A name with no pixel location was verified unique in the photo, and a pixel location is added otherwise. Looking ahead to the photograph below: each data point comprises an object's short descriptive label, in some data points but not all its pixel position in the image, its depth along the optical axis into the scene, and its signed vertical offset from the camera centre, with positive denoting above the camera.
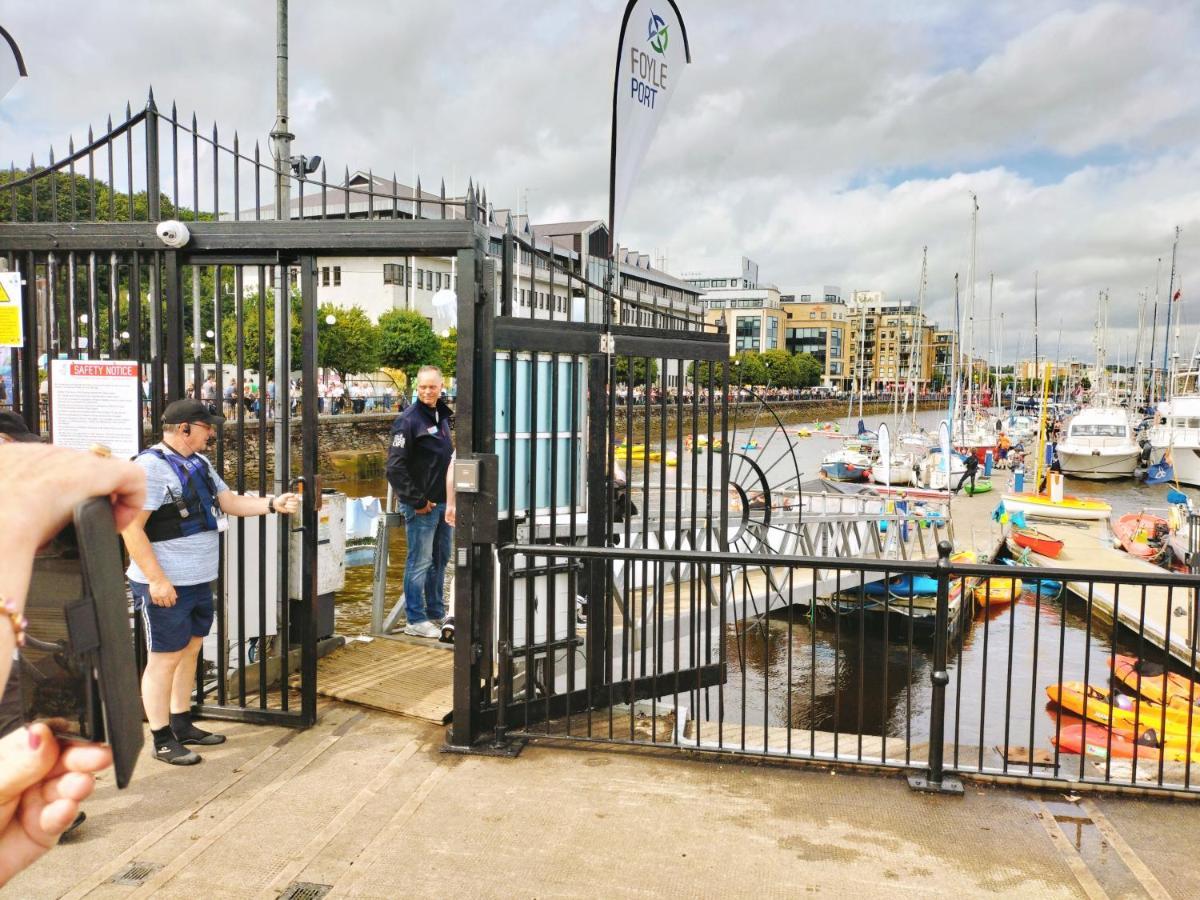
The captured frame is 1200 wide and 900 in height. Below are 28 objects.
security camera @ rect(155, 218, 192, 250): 4.84 +0.93
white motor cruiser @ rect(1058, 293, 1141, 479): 40.69 -1.65
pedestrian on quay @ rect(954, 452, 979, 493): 32.59 -2.25
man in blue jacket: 6.74 -0.60
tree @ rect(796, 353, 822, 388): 126.26 +5.62
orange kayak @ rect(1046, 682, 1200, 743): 9.27 -3.39
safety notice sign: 4.94 -0.01
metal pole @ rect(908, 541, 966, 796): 4.28 -1.52
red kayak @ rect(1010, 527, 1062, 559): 20.05 -3.04
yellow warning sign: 4.99 +0.51
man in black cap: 4.40 -0.79
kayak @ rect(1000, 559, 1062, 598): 19.71 -4.07
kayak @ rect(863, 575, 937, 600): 17.00 -3.46
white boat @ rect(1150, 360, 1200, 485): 38.75 -1.08
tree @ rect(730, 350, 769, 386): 97.94 +4.50
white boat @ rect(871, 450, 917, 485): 33.94 -2.41
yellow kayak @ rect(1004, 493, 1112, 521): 25.47 -2.83
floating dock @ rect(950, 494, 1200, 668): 14.18 -3.33
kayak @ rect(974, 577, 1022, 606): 18.44 -3.82
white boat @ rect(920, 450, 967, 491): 33.22 -2.37
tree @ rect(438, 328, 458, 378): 48.18 +2.73
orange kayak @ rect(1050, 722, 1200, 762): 8.52 -3.51
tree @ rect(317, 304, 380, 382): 39.53 +2.85
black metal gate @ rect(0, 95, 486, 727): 4.75 +0.71
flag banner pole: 4.86 +1.94
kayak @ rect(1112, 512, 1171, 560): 19.53 -2.90
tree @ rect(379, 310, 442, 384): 45.81 +3.31
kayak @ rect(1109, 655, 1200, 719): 10.00 -3.37
